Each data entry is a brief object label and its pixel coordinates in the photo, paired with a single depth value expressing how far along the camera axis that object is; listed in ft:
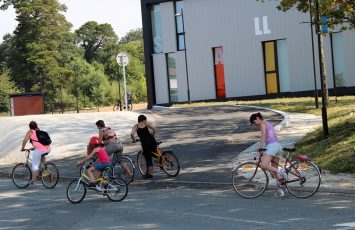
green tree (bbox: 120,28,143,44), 428.48
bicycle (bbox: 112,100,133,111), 140.90
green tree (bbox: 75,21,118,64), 302.45
